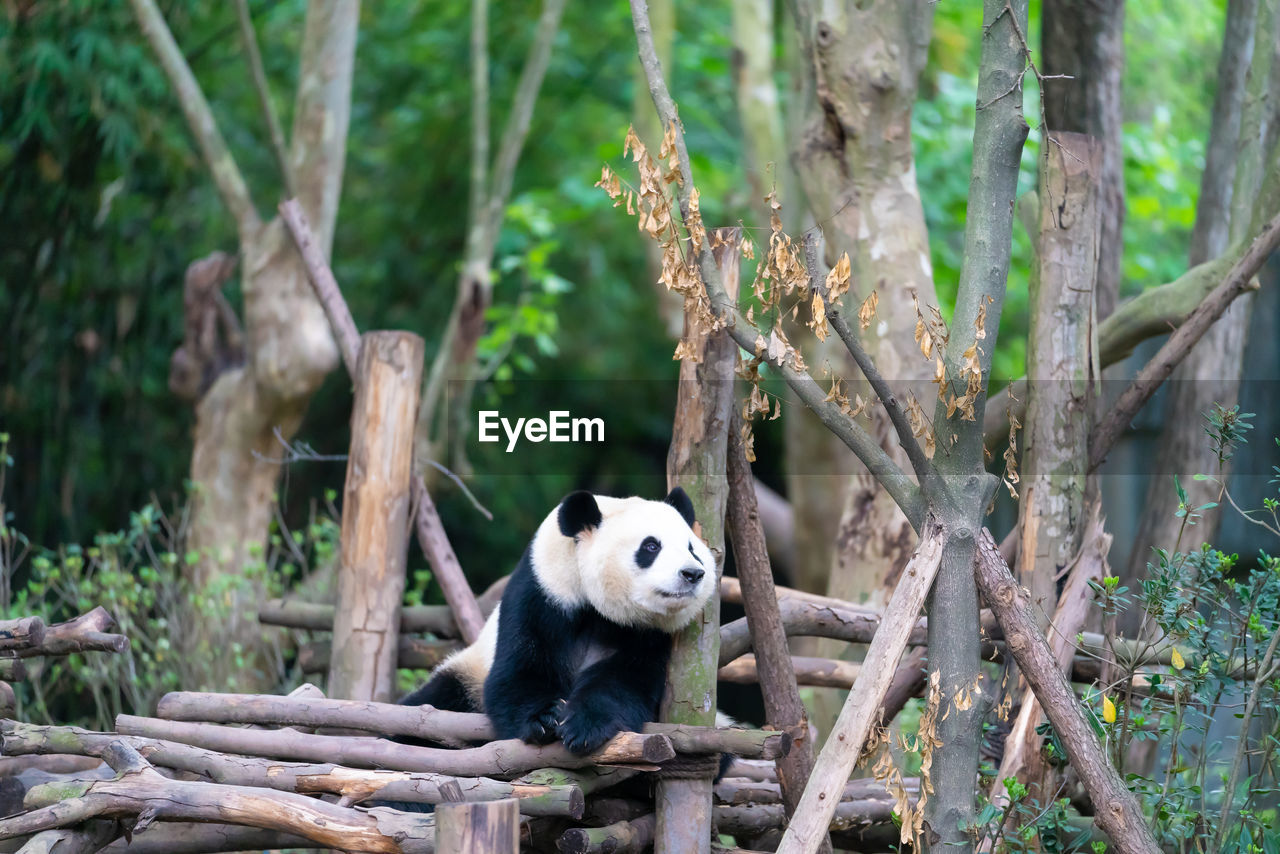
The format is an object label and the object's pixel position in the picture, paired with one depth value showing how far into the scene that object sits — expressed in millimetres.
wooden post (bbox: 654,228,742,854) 3648
